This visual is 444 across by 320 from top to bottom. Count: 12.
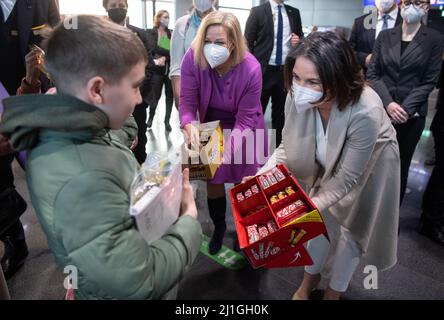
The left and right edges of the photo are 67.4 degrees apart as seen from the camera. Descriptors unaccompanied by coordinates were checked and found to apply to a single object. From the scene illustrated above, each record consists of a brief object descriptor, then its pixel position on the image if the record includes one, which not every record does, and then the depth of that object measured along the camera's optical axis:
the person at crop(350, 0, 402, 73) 2.92
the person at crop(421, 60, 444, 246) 2.37
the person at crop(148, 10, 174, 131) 4.63
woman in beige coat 1.38
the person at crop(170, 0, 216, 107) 2.60
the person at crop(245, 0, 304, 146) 3.23
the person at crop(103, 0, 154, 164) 2.51
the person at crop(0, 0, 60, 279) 1.95
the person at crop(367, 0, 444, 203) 2.30
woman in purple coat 1.90
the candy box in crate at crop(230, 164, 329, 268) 1.21
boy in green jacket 0.73
